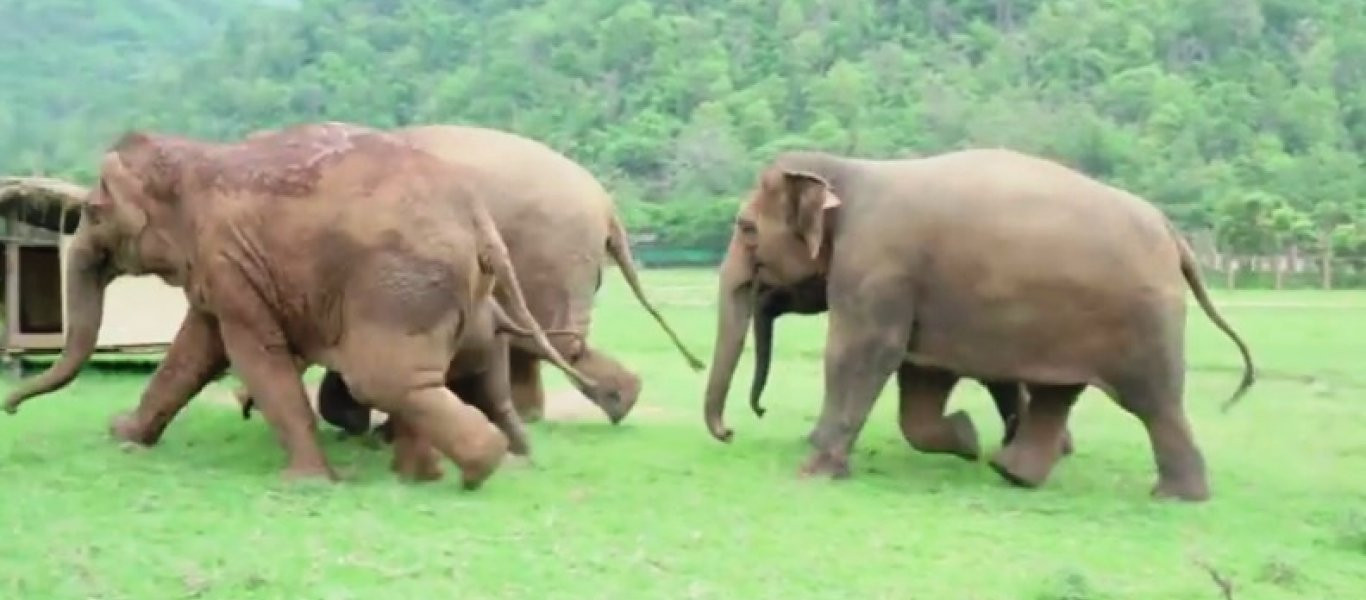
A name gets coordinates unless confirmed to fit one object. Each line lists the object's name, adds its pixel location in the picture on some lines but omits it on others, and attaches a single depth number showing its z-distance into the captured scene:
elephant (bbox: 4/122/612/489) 8.06
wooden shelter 12.73
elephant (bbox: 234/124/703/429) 10.62
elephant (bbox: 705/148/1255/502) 8.64
